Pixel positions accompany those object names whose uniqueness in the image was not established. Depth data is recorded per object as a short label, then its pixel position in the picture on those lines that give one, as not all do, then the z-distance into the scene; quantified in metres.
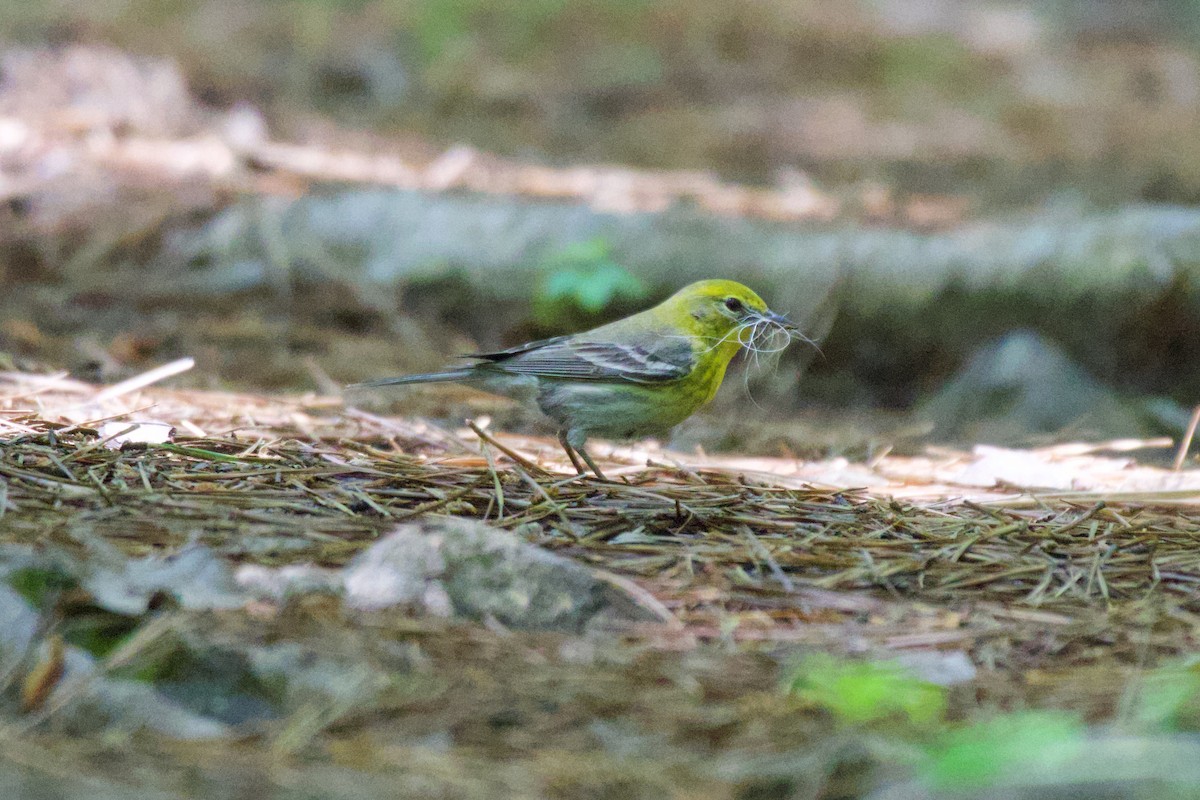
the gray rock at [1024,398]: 12.42
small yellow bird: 9.38
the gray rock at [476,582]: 5.12
